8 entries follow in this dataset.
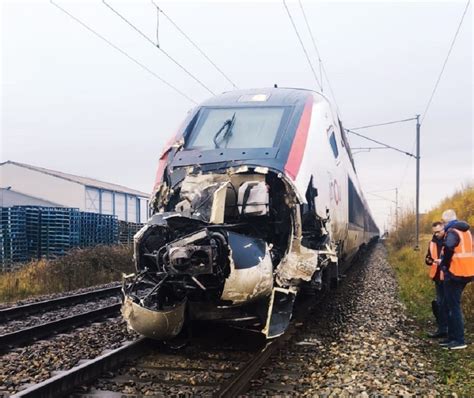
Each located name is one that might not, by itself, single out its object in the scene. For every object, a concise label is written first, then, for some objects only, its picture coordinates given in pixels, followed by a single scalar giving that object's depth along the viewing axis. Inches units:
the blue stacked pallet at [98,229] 826.8
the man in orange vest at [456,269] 257.9
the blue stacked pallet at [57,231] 745.6
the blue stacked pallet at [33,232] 729.6
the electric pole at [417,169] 967.6
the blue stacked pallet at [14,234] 701.9
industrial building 1536.7
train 223.1
